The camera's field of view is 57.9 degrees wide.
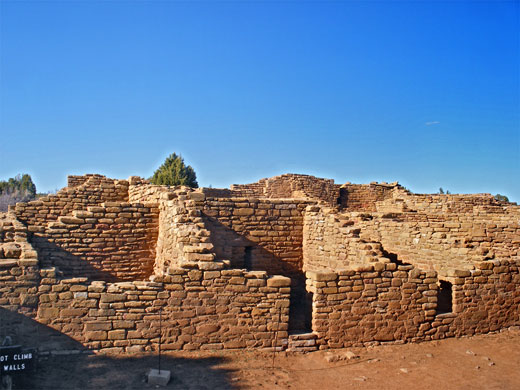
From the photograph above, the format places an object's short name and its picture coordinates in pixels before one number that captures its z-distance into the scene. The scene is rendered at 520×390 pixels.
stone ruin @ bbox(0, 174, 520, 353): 7.53
